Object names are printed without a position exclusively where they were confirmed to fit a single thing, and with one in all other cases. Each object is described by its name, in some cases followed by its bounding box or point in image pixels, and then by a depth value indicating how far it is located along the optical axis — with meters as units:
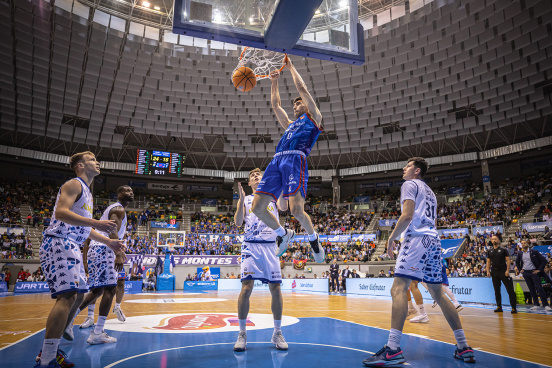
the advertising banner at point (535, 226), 20.96
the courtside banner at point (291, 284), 22.17
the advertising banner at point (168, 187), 39.00
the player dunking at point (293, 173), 4.18
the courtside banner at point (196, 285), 23.78
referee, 8.98
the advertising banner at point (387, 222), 30.22
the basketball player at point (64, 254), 3.31
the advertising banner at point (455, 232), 24.45
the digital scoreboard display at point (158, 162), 29.07
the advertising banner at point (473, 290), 11.60
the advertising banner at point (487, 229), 23.40
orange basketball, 6.78
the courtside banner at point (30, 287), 19.25
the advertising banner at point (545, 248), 17.14
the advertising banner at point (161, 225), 32.47
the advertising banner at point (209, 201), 39.10
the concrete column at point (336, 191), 37.53
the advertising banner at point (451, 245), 18.80
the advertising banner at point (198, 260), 25.74
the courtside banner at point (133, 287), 20.30
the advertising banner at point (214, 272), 26.52
